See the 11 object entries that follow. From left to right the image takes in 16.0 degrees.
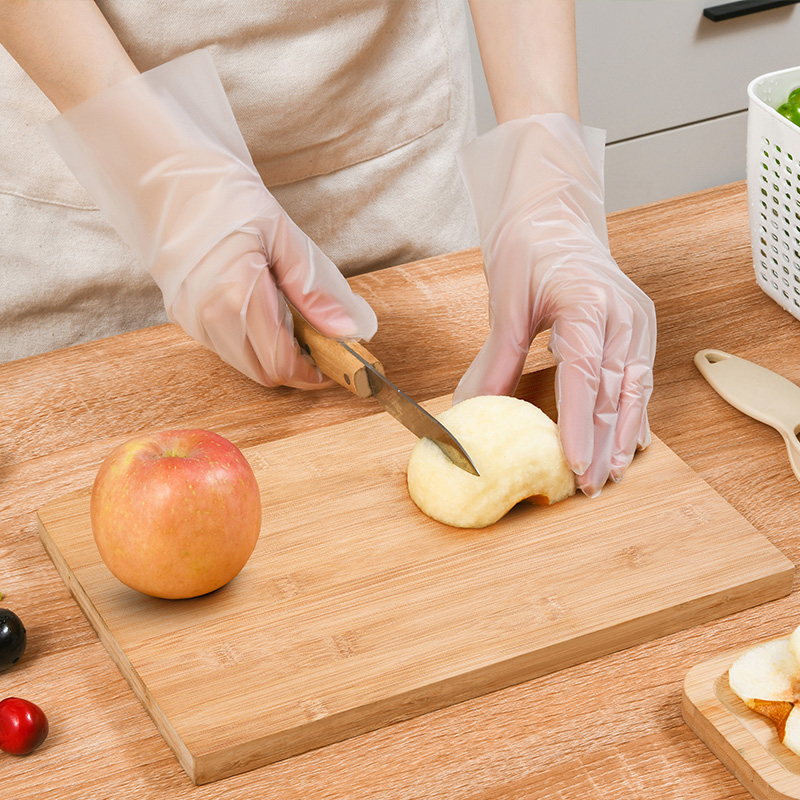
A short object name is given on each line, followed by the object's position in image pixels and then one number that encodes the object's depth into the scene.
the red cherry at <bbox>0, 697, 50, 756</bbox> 1.29
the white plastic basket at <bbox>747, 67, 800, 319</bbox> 1.52
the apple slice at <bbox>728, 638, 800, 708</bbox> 1.27
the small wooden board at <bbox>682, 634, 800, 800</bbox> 1.26
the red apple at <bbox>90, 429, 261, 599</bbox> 1.33
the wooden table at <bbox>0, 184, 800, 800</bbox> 1.29
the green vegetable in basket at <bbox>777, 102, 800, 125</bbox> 1.54
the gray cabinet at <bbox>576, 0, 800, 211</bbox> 2.75
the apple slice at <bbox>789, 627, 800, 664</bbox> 1.28
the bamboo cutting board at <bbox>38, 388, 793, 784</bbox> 1.31
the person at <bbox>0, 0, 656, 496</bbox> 1.48
